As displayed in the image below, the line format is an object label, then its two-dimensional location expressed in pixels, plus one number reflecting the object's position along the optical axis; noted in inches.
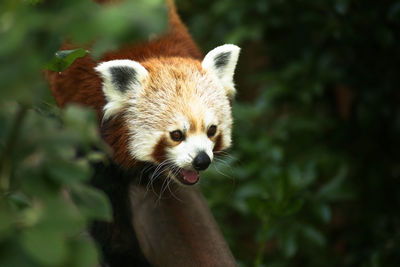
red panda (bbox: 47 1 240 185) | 117.7
